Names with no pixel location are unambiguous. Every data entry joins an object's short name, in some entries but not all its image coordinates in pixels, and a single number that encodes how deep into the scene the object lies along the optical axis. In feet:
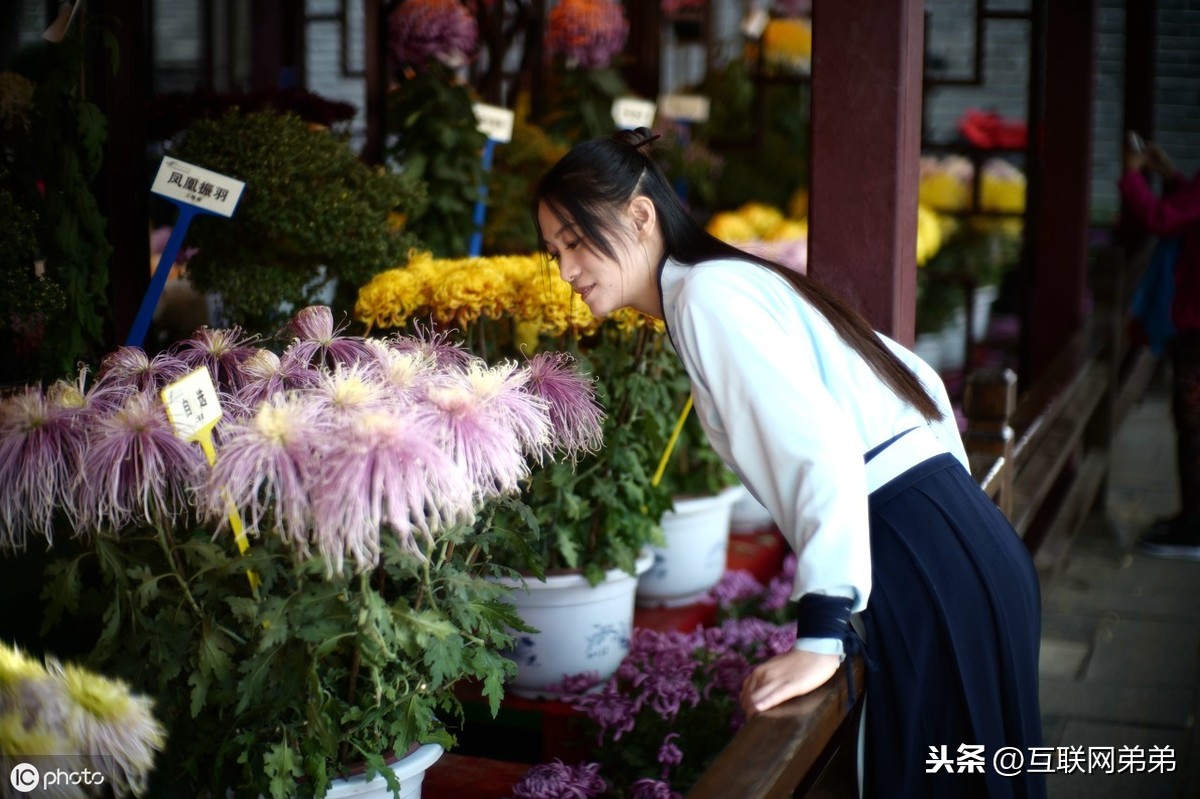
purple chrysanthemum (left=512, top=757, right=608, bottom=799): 6.61
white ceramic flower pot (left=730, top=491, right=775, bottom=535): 12.26
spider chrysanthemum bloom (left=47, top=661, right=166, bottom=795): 3.41
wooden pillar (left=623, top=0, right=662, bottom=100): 12.60
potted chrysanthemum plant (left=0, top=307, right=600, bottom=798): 4.43
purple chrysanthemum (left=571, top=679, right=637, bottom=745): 7.39
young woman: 5.25
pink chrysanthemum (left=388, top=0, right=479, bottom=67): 10.12
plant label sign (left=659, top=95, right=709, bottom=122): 13.29
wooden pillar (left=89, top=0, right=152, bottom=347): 7.79
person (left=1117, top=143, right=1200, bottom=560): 14.33
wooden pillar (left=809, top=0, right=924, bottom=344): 6.95
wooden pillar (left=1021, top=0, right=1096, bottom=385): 16.03
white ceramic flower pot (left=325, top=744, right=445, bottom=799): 5.36
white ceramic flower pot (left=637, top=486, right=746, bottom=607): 9.86
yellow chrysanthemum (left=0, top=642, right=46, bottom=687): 3.48
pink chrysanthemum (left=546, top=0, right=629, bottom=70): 11.37
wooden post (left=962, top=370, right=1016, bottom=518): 8.31
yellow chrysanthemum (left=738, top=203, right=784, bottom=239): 13.37
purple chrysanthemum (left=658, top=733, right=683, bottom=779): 7.05
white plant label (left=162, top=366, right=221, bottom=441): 4.52
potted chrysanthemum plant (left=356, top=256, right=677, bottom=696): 7.23
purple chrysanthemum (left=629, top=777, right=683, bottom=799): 6.59
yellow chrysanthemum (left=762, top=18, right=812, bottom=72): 15.38
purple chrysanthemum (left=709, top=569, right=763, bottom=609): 10.08
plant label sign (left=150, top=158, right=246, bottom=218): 7.33
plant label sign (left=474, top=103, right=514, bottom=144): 10.20
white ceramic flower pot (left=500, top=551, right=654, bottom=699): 7.99
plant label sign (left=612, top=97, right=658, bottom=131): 11.31
